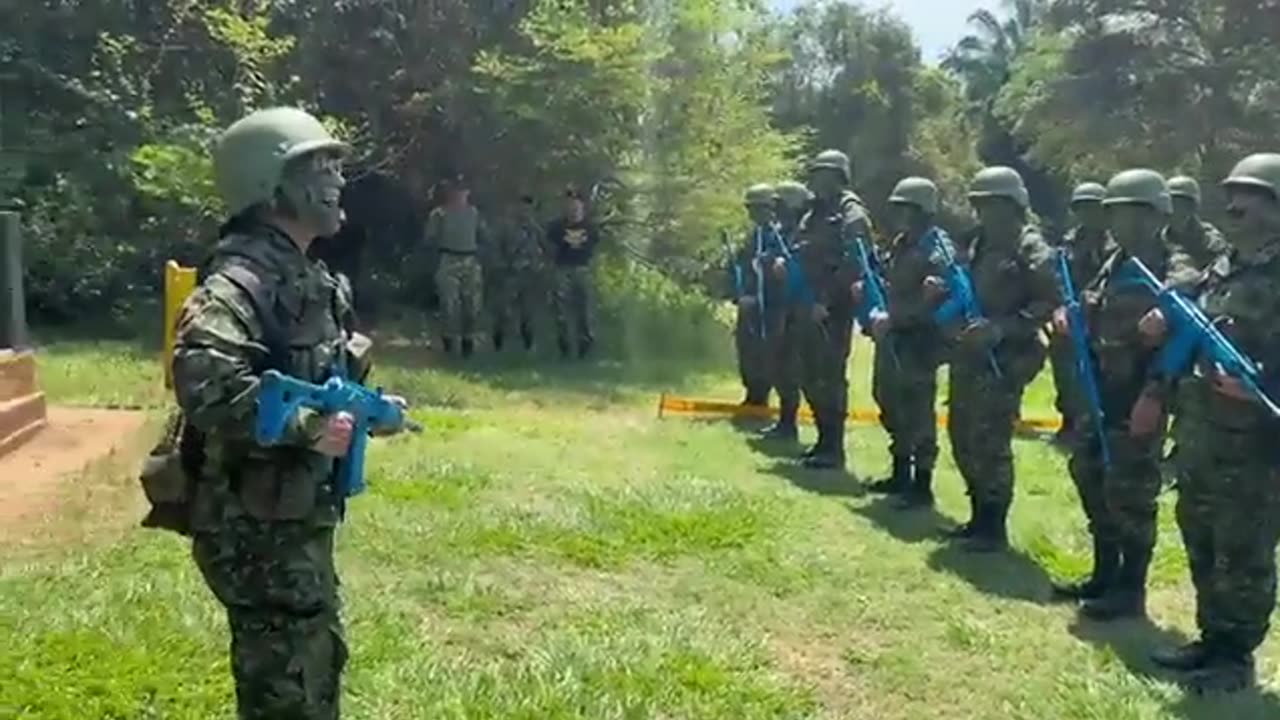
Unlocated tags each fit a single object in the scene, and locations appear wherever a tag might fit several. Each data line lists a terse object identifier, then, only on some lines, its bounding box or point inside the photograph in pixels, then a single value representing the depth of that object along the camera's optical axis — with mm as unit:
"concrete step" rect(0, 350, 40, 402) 9953
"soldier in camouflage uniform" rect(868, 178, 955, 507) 8961
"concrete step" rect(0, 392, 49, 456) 9617
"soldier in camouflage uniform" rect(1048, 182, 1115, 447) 8781
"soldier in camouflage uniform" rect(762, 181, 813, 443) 11477
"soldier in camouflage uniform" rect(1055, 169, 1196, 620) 6715
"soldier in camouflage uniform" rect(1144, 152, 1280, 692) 5746
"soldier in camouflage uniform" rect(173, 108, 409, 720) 3805
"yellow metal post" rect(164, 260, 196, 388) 11094
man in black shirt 16391
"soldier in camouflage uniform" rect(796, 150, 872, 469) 10445
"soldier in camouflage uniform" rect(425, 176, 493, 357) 15820
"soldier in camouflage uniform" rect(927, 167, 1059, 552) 7855
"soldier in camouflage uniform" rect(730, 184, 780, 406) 12188
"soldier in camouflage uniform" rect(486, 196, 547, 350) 16859
